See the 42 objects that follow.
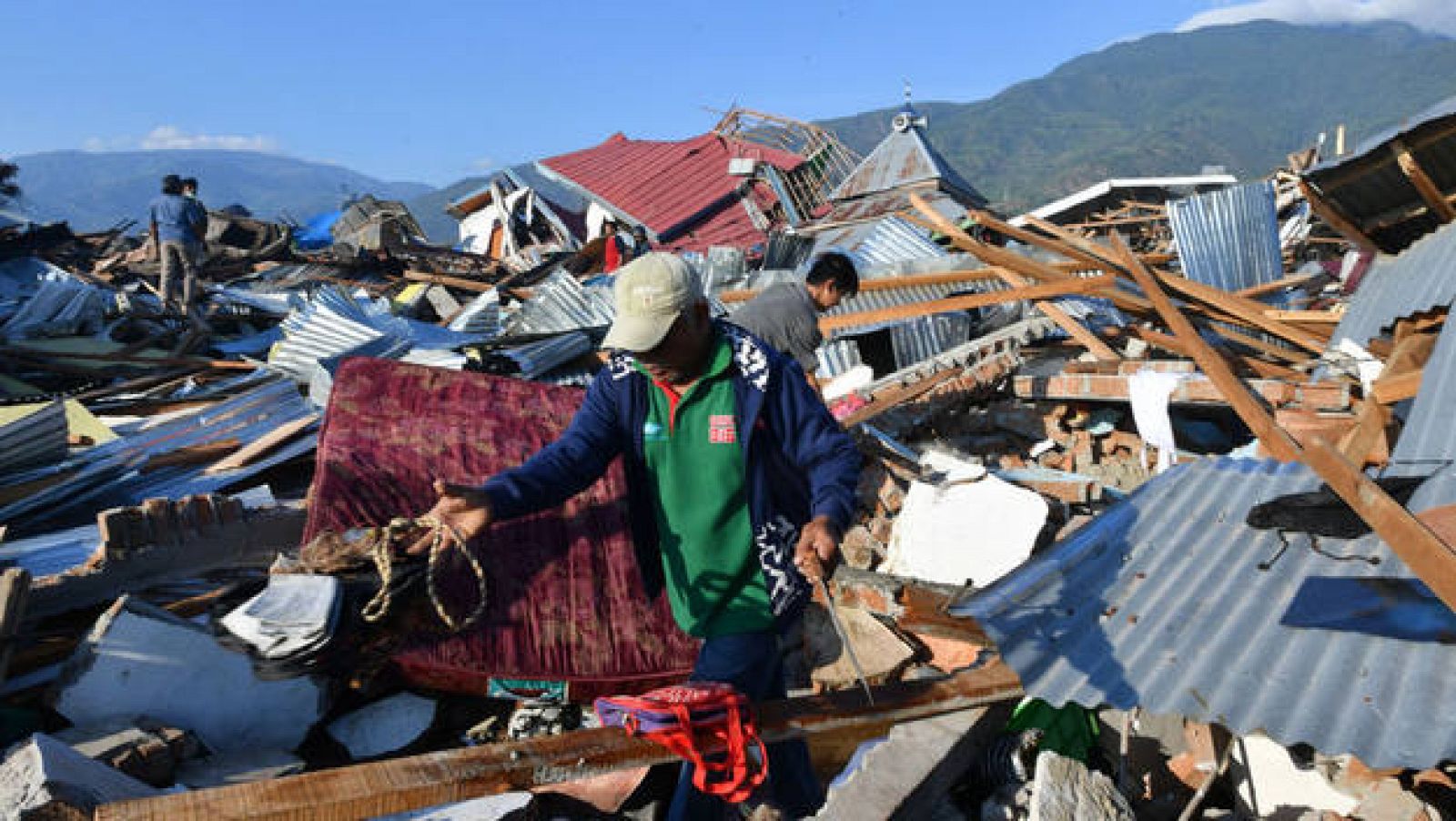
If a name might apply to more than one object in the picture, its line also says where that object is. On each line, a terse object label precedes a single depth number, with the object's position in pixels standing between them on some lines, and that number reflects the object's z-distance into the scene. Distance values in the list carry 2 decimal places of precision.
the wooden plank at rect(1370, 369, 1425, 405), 3.56
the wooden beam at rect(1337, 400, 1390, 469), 3.12
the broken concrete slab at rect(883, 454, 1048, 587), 4.02
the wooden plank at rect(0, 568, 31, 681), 2.76
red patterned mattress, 3.28
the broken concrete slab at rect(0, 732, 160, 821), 2.08
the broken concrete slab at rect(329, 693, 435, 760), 3.13
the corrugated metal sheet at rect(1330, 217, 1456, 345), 4.18
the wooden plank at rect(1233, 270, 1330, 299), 7.27
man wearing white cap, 2.19
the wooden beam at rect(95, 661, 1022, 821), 1.54
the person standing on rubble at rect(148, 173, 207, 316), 10.30
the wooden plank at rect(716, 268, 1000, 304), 6.33
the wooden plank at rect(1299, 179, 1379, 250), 5.50
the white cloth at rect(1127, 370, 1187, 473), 5.16
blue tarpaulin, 21.32
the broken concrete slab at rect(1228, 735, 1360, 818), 2.29
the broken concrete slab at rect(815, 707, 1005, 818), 2.47
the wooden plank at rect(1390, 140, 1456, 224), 4.69
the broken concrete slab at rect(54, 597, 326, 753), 2.75
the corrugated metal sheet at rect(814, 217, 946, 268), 8.60
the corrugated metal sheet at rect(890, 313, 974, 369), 7.02
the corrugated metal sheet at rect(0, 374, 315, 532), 4.11
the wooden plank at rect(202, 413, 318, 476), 4.67
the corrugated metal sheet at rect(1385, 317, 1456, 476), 2.80
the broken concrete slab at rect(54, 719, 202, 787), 2.49
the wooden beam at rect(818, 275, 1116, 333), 5.84
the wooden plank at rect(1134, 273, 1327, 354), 5.56
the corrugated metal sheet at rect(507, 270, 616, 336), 7.35
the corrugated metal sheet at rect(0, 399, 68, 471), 4.12
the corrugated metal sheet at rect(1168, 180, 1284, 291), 7.85
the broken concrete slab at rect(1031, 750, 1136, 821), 2.25
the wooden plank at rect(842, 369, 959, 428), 5.30
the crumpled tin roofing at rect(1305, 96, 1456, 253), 4.56
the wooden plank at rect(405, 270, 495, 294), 12.30
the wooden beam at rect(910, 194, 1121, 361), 6.26
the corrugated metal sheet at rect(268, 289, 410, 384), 6.00
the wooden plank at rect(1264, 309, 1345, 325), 5.71
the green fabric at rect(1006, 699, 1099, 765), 2.77
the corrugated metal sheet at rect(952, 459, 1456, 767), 1.88
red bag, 1.74
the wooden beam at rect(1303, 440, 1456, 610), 1.67
